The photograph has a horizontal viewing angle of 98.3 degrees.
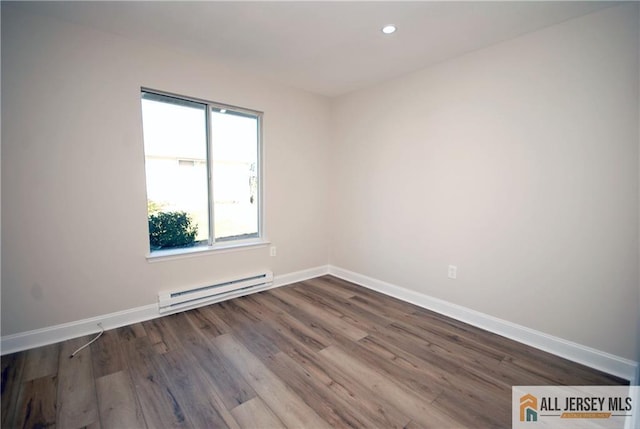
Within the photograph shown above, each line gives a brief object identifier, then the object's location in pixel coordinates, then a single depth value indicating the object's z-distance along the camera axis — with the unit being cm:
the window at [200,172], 274
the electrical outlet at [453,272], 274
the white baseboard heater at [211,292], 273
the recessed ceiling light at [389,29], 218
